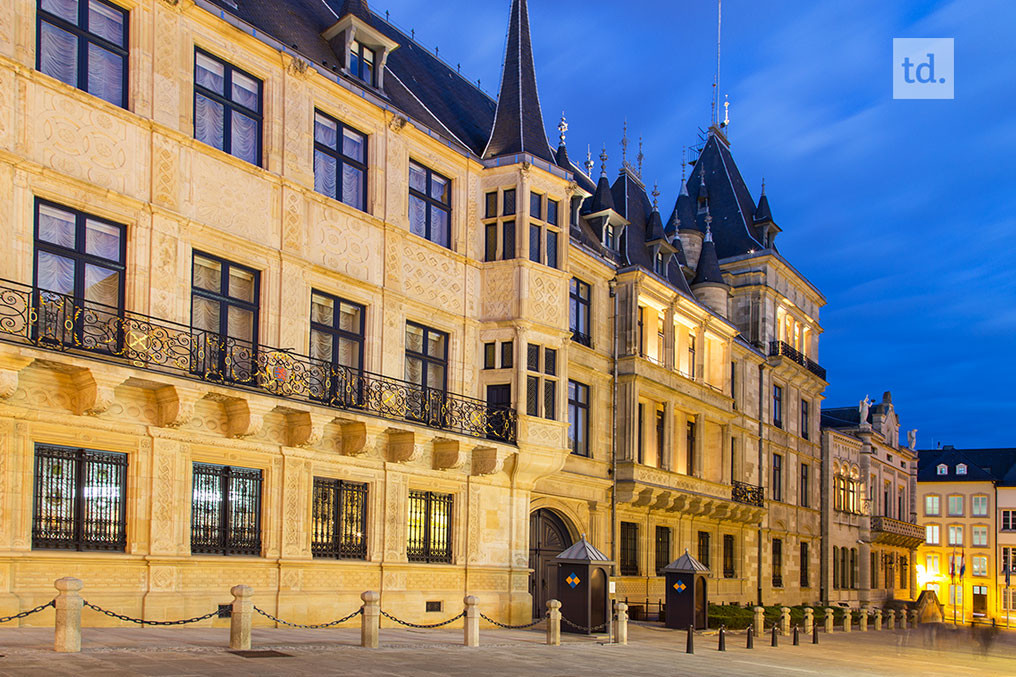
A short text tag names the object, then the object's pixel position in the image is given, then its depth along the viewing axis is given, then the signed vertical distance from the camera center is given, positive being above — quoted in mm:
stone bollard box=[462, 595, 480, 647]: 18562 -3429
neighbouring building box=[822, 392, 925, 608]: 51375 -3821
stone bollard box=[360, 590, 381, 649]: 16531 -3054
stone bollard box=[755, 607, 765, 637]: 29538 -5322
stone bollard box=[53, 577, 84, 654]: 12594 -2342
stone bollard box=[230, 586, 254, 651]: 14398 -2631
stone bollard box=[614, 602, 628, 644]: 22562 -4144
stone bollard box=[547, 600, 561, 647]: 20438 -3775
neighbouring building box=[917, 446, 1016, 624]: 77125 -6941
